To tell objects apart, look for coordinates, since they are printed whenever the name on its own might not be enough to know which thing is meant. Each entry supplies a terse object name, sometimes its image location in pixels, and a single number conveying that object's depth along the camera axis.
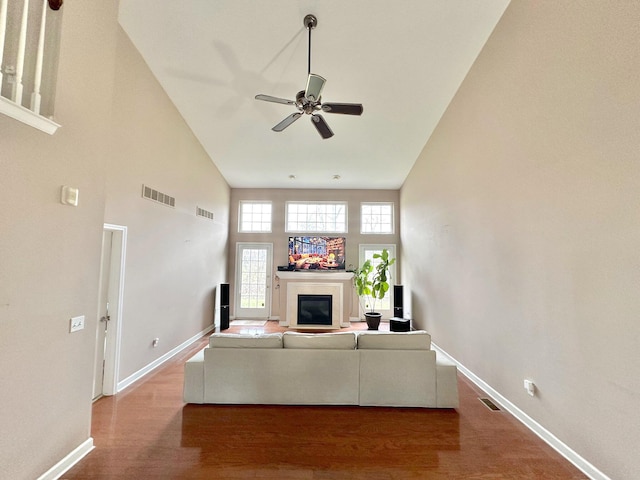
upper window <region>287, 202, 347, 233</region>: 7.89
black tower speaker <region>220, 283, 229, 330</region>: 6.23
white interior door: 3.17
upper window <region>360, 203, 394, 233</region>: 7.93
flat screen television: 7.48
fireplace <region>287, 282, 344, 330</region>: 6.92
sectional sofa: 2.99
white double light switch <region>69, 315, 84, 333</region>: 2.13
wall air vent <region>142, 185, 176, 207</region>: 3.73
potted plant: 6.53
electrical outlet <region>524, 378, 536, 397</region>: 2.59
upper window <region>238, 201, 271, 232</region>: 7.93
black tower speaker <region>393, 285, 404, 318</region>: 6.78
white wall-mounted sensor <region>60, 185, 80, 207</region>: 2.02
